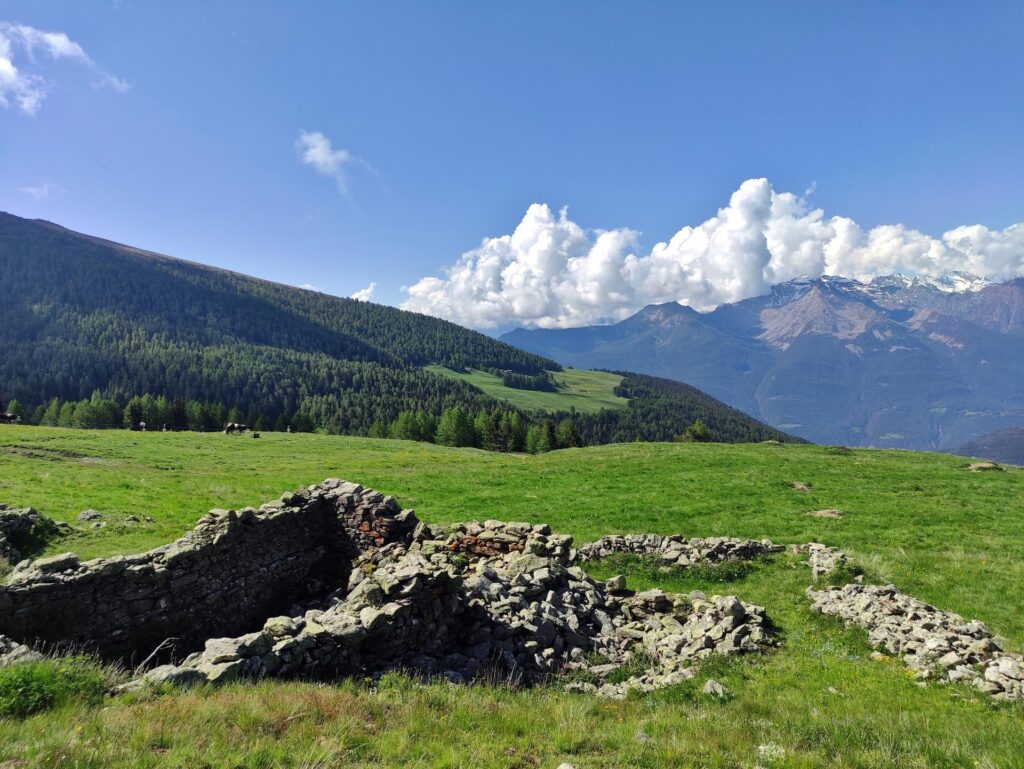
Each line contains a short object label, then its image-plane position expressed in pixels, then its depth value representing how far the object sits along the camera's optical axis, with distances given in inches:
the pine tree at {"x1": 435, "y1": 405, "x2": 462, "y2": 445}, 4997.5
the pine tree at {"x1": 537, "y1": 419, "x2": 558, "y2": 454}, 4790.8
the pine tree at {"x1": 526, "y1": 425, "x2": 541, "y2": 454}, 4813.0
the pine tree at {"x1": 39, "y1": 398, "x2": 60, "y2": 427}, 5251.0
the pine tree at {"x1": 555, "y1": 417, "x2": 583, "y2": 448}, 4800.7
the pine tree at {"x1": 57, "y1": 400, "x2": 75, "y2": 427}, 4997.5
